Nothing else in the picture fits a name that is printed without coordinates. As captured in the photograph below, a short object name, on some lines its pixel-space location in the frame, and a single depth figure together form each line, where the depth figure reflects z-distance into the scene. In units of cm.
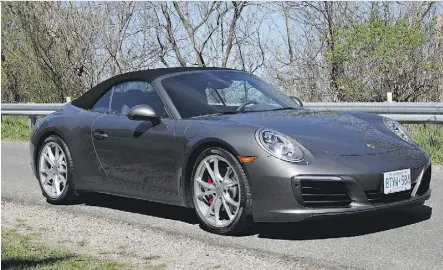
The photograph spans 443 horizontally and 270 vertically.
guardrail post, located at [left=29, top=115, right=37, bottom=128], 1716
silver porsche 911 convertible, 564
